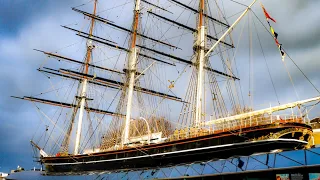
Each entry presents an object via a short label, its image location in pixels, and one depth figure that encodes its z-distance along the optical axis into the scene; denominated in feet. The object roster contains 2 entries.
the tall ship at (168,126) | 58.80
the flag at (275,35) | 65.64
